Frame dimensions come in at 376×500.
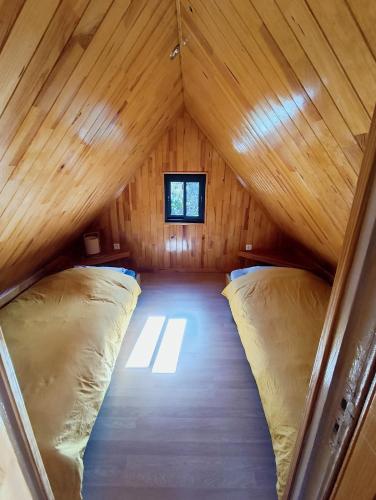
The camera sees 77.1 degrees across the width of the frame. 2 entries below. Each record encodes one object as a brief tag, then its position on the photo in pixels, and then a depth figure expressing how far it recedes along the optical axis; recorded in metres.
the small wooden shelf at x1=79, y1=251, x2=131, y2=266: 3.38
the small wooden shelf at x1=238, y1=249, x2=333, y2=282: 3.26
